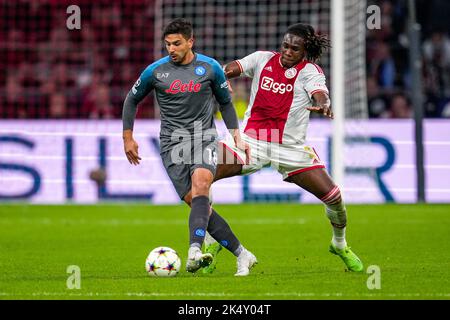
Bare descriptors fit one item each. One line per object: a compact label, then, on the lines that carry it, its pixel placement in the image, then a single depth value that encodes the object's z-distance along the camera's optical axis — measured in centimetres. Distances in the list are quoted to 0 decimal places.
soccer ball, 1622
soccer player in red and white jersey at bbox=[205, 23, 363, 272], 1761
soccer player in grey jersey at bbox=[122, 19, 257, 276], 1659
